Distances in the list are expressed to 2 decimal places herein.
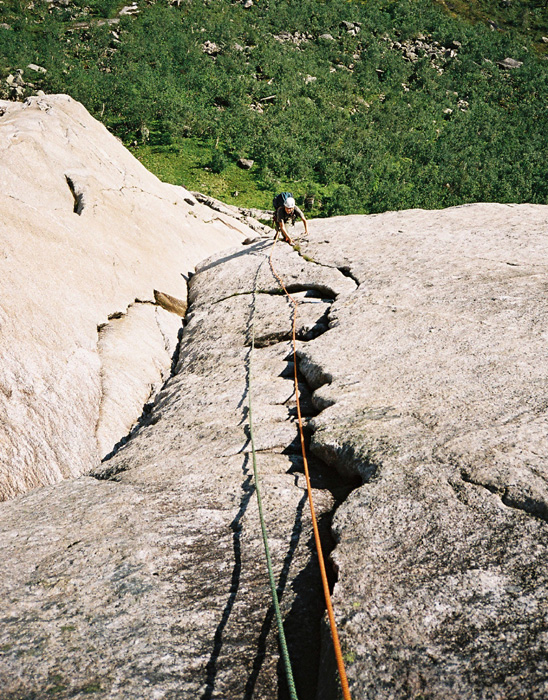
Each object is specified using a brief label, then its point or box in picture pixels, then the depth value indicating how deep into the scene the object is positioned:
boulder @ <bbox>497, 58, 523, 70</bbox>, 58.90
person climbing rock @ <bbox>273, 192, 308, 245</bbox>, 16.11
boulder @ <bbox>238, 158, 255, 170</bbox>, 33.94
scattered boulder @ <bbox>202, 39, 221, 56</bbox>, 46.56
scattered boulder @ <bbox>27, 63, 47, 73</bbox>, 38.66
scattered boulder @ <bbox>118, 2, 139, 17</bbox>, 51.47
